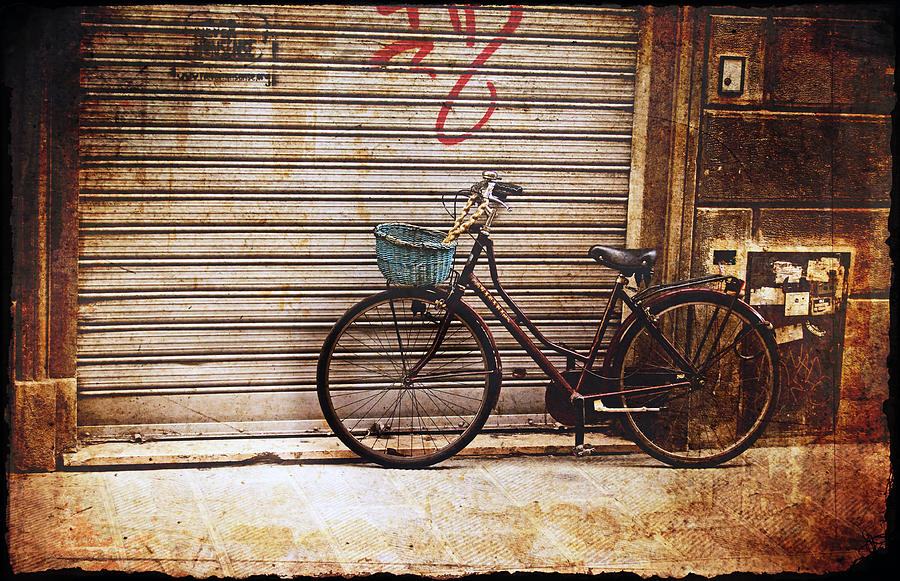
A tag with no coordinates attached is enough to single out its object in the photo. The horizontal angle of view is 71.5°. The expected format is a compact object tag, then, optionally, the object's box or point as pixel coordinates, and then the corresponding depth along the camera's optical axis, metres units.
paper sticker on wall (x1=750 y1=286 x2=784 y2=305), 4.66
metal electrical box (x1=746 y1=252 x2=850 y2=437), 4.66
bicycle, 4.22
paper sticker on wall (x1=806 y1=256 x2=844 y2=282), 4.70
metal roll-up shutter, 4.40
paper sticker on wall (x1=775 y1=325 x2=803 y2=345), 4.71
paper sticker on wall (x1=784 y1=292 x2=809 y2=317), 4.67
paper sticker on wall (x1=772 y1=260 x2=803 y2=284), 4.66
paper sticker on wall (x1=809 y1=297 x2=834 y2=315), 4.70
